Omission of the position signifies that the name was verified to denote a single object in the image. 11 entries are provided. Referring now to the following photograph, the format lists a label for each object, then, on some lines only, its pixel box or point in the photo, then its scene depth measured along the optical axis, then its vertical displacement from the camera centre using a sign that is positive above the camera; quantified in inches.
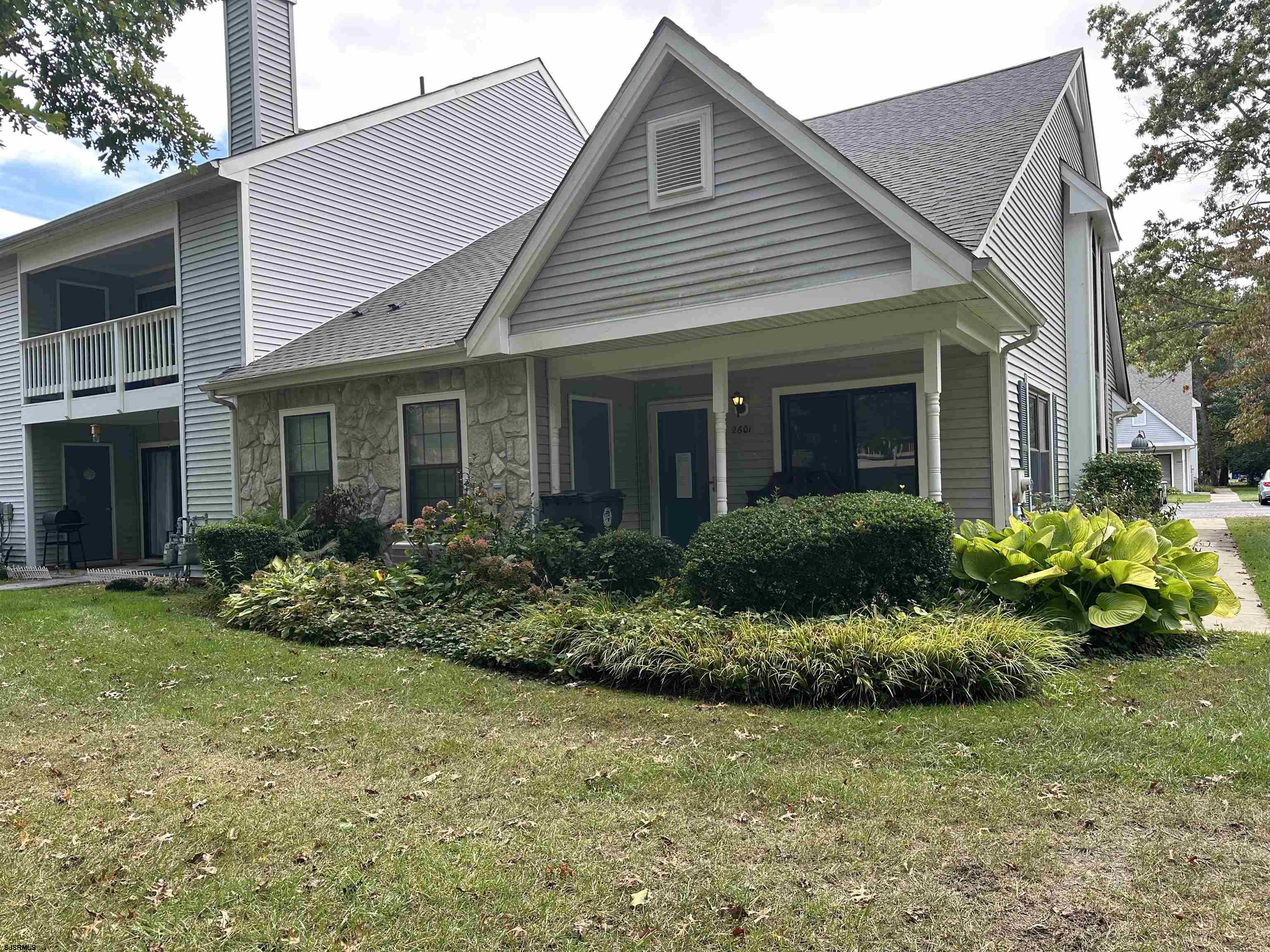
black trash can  394.0 -18.2
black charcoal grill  583.5 -30.3
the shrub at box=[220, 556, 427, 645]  311.6 -47.6
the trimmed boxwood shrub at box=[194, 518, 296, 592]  398.9 -32.4
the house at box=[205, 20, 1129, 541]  311.3 +54.7
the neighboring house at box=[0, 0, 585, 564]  506.3 +138.1
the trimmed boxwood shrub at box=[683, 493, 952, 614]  259.1 -28.7
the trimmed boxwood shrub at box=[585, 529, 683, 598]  334.0 -35.9
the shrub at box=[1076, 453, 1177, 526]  468.4 -17.6
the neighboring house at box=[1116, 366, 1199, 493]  1544.0 +51.5
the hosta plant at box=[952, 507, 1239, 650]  253.1 -36.0
